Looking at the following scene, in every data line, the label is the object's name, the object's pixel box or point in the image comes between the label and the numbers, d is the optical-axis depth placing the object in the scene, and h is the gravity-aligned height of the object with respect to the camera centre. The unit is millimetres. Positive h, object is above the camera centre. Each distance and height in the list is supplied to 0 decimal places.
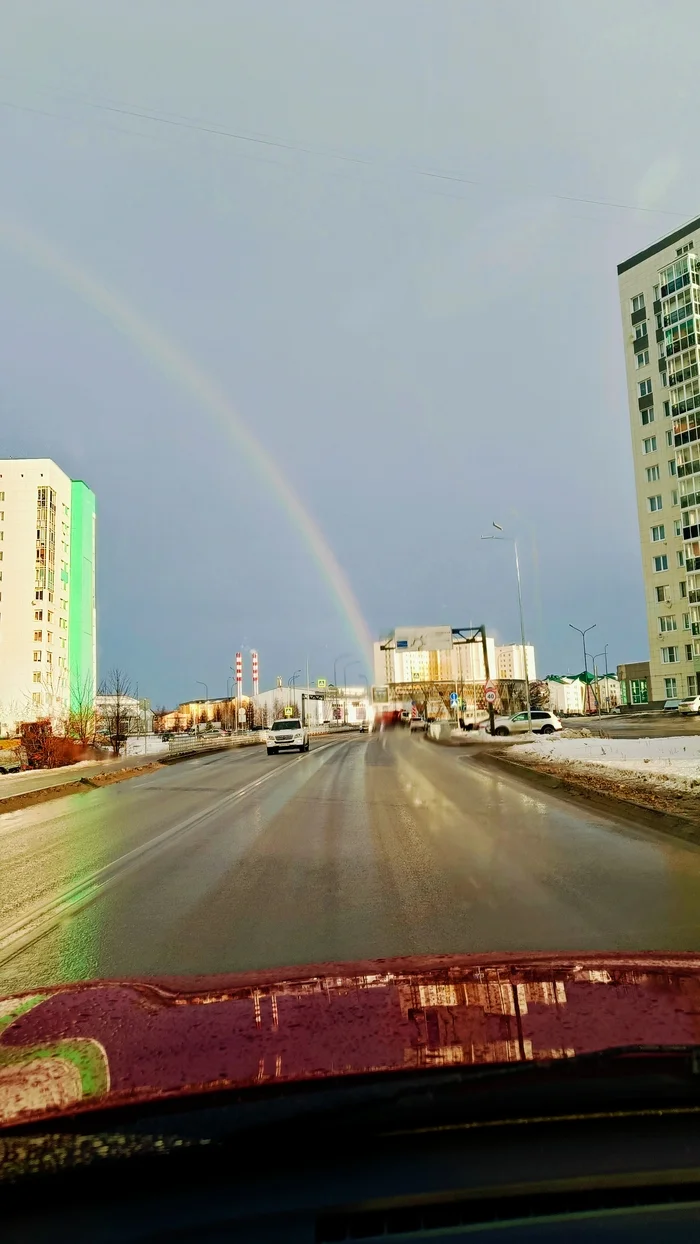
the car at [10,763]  32503 -1522
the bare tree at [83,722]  35625 +105
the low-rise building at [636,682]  116438 +3087
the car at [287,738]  38531 -1071
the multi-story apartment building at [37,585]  89812 +17003
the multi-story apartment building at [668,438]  72625 +25567
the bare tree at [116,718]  42250 +314
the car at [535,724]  45319 -1043
